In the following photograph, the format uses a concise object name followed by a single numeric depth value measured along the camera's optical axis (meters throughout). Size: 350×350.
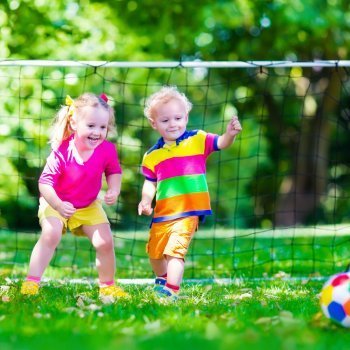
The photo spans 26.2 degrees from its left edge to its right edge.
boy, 4.73
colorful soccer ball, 3.38
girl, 4.63
